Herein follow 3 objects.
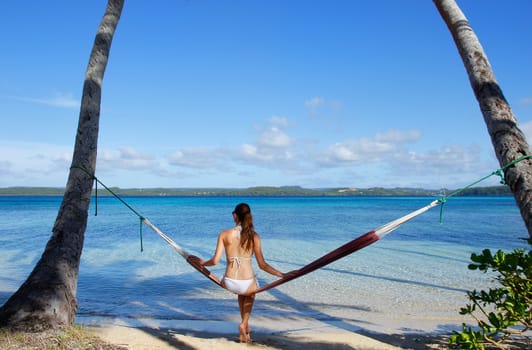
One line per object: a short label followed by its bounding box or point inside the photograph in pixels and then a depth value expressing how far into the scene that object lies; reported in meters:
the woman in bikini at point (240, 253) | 3.16
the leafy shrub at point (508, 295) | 2.21
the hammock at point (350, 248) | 2.77
